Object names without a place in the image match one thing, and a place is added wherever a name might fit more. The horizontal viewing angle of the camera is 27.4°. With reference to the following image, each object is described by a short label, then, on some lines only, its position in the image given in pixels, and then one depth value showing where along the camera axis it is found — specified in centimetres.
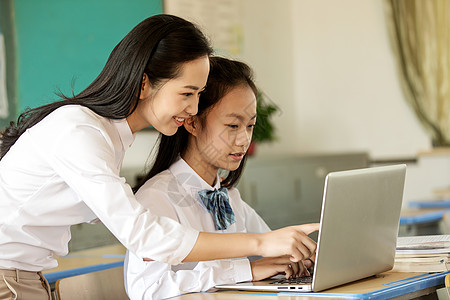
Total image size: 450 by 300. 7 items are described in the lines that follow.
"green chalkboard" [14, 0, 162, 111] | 419
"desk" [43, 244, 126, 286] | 256
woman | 188
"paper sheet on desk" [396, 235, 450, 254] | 219
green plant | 522
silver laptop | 189
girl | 223
